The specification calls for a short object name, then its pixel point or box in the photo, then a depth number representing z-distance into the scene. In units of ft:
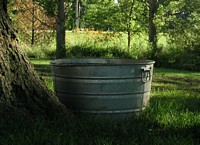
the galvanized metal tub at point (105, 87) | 11.59
